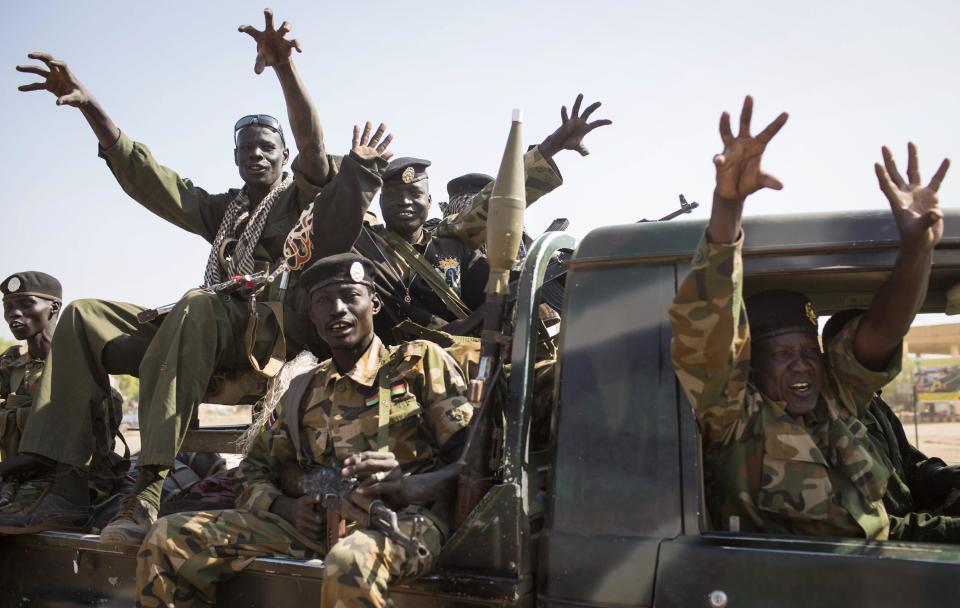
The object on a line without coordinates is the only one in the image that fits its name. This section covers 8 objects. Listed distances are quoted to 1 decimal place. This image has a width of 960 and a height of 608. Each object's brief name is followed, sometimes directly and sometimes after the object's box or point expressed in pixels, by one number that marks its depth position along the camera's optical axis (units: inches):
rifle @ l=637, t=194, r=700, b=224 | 203.9
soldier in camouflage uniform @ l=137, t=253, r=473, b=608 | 88.2
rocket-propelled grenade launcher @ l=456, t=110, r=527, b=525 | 93.2
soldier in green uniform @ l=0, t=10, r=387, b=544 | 127.4
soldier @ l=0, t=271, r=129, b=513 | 145.9
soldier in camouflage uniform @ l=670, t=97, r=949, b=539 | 76.4
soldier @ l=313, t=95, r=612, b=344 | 161.6
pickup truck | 71.5
